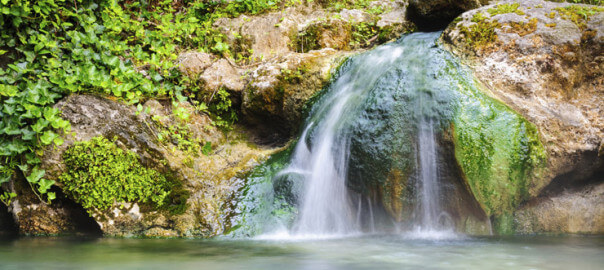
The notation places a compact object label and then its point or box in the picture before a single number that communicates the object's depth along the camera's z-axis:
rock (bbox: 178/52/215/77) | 5.19
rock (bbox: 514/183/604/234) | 3.81
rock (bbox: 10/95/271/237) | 3.85
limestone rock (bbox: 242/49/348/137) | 4.96
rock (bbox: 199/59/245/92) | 5.12
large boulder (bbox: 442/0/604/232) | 3.72
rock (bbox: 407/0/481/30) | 5.43
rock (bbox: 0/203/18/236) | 4.24
